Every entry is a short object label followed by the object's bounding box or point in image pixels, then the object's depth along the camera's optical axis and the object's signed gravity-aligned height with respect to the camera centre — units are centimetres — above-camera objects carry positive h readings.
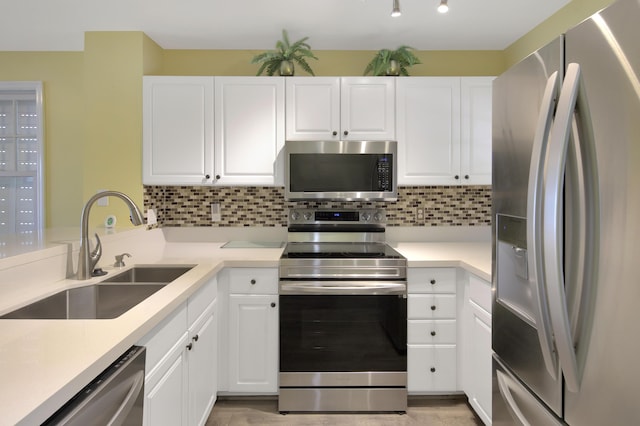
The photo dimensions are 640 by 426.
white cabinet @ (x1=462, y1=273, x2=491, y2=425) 184 -69
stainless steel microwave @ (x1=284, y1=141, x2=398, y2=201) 247 +25
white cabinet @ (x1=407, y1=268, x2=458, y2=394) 222 -65
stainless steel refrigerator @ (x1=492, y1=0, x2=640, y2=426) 71 -3
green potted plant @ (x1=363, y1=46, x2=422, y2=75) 261 +101
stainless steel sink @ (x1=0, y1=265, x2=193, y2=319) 144 -37
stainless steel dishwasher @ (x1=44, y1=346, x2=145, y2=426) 78 -43
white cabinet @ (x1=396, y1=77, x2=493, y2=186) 259 +53
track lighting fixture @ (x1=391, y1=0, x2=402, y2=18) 178 +93
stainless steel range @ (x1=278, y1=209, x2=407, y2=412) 218 -71
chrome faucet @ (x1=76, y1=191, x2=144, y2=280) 161 -17
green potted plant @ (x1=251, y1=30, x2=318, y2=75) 259 +102
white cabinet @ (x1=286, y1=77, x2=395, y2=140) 257 +67
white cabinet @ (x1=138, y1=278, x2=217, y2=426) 125 -61
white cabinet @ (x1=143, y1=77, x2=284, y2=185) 257 +53
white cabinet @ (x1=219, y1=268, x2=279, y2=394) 222 -66
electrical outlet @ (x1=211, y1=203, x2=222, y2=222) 287 -3
